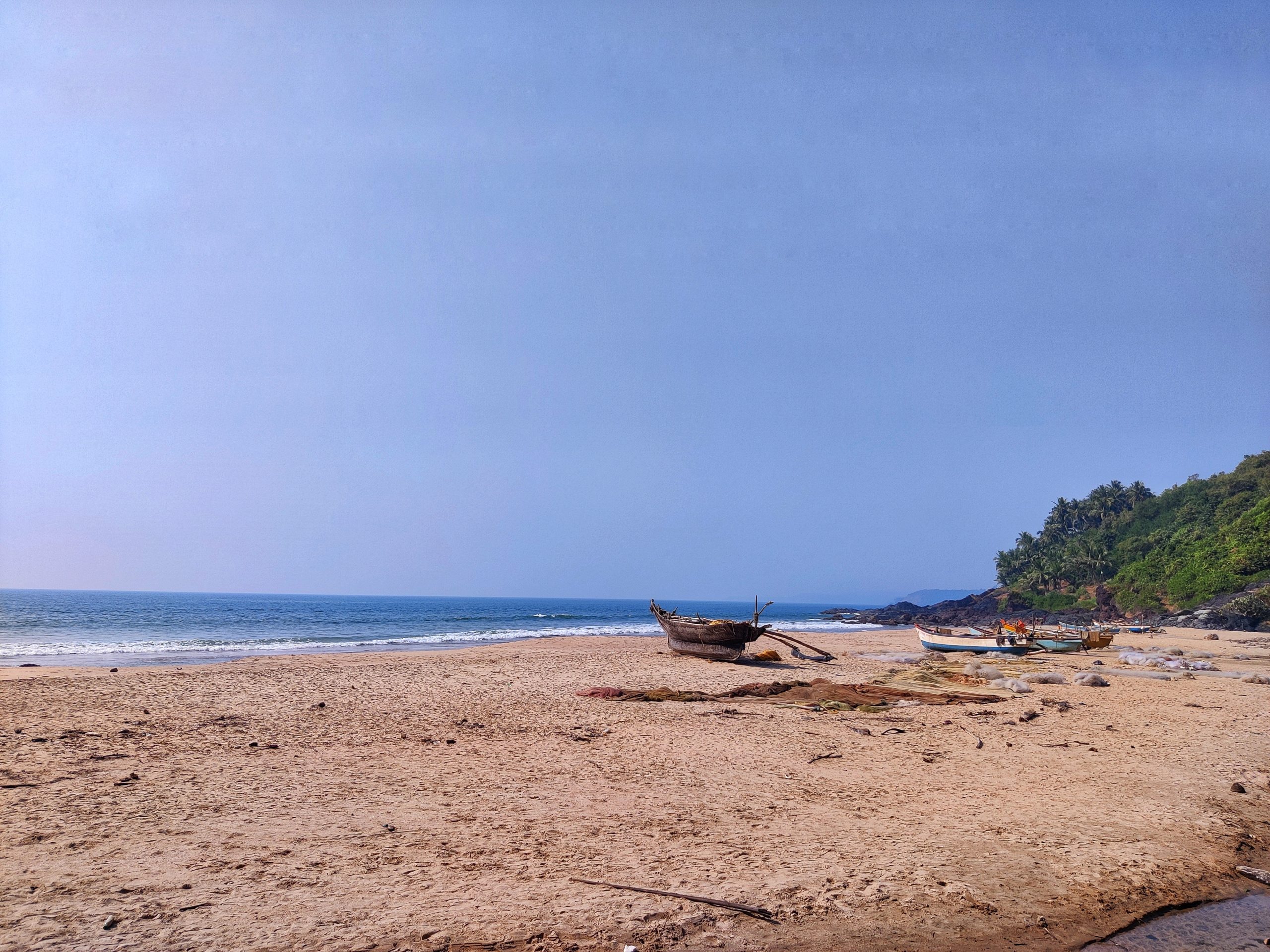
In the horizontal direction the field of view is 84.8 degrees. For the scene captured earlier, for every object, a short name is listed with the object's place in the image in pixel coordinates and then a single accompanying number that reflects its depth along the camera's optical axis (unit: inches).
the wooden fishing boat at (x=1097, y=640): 1165.1
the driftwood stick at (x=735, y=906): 185.0
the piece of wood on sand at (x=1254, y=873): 227.6
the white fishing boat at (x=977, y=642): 1120.2
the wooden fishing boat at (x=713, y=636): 896.3
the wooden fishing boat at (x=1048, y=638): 1155.9
